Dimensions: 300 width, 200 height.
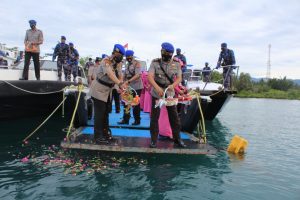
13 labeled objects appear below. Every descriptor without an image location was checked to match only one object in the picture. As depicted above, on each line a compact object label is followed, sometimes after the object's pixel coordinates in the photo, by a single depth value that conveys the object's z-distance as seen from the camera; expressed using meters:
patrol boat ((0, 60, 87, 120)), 9.13
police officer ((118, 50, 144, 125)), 8.07
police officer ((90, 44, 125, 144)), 6.04
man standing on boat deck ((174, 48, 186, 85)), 11.81
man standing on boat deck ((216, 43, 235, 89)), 11.23
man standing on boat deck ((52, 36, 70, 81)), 10.77
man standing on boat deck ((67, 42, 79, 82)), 11.09
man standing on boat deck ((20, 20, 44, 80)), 9.35
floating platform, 6.16
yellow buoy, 8.01
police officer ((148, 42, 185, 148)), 6.03
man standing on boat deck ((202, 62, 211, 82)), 15.92
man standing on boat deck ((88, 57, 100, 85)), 10.33
